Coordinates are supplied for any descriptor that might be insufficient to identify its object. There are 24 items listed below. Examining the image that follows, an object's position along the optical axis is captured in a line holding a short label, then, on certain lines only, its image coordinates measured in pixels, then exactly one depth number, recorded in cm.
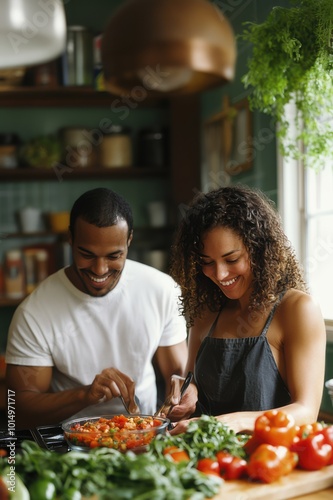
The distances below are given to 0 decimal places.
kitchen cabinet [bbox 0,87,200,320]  475
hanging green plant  252
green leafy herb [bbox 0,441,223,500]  130
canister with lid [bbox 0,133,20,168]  470
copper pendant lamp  135
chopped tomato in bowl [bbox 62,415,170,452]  165
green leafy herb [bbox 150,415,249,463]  155
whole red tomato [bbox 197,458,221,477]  148
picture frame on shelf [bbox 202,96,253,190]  377
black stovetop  184
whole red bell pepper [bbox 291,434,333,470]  156
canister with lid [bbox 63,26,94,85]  456
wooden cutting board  144
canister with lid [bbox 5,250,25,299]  470
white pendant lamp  149
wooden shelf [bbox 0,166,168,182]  475
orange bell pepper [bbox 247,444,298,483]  148
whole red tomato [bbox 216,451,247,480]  151
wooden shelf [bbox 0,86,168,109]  471
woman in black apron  189
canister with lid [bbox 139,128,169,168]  485
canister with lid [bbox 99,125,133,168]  480
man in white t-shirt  232
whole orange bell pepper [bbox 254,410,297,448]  158
